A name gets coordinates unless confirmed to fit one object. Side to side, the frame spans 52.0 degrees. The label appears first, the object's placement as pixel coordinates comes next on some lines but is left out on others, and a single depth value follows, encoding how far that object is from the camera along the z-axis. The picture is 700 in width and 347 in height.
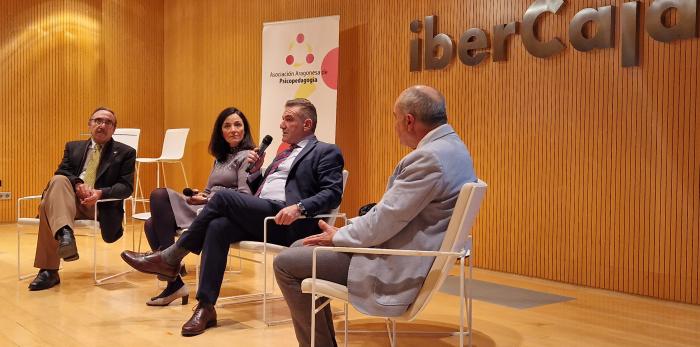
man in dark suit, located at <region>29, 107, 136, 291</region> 4.61
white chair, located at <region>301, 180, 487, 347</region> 2.45
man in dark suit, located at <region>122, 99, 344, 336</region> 3.66
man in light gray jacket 2.55
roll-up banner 6.52
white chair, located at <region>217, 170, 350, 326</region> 3.71
